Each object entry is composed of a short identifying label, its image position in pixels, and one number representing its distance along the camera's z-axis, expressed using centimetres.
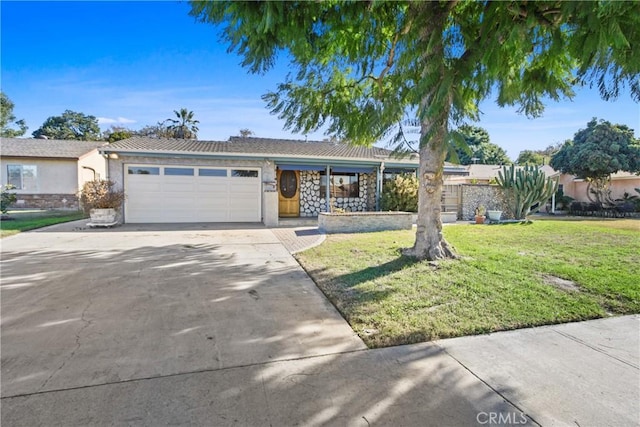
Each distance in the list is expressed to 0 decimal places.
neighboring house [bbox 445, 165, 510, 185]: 2528
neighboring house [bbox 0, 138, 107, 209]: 1903
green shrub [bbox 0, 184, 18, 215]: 1350
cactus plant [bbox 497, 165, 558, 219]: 1409
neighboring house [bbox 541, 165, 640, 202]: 2133
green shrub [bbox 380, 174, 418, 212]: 1413
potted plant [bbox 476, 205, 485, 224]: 1445
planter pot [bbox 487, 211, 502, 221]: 1455
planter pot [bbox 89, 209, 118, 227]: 1138
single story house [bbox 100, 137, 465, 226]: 1277
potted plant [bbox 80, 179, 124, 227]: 1137
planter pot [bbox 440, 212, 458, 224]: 1481
